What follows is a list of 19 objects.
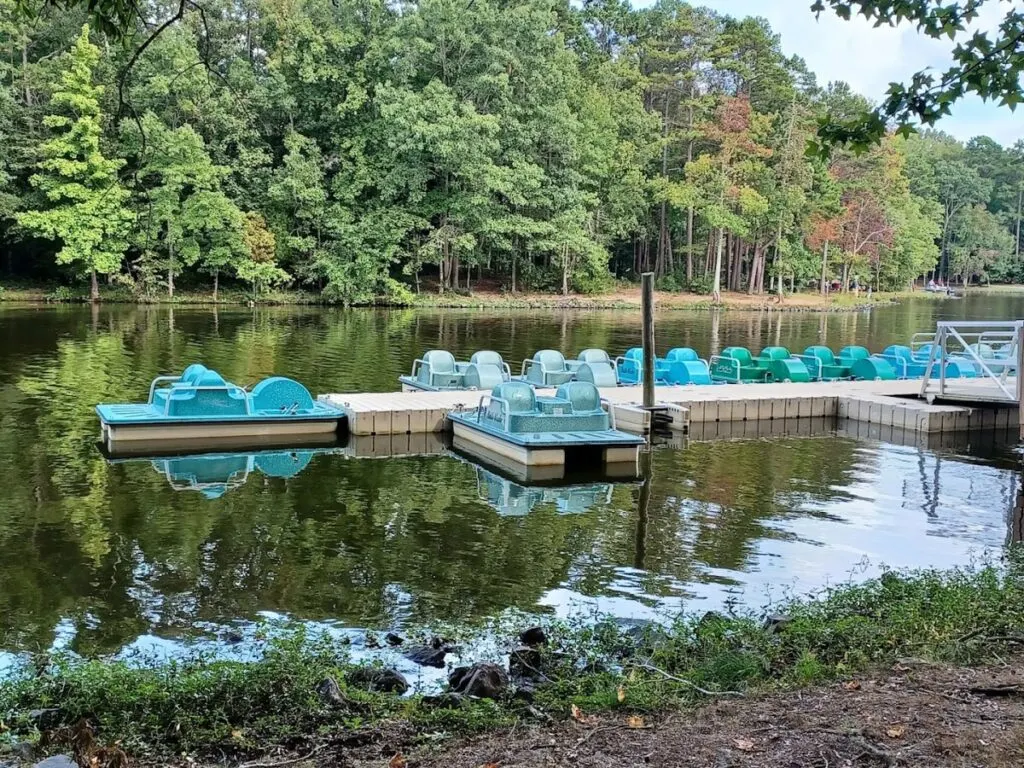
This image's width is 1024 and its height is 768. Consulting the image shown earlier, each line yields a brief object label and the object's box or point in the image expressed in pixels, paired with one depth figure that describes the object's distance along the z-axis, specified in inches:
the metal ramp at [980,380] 636.1
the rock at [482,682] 213.0
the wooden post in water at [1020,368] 575.2
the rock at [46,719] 188.9
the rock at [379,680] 223.5
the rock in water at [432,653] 251.3
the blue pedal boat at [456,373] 732.7
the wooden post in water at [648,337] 637.3
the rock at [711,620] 261.7
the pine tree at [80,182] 1699.1
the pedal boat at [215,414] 565.9
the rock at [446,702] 202.7
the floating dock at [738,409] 628.9
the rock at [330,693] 202.4
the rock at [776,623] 256.7
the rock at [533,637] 261.0
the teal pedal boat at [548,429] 534.3
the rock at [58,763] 156.3
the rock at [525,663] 233.5
